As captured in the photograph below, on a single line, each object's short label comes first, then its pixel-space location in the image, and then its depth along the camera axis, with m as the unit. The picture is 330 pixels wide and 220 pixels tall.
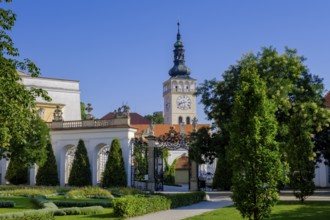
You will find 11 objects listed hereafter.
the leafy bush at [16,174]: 41.22
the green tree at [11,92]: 14.70
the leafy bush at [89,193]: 29.36
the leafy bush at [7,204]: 23.34
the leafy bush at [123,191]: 31.29
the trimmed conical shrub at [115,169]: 38.16
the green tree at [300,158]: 27.42
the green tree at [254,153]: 15.84
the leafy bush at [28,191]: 31.08
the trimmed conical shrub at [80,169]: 40.06
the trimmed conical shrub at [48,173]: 40.66
